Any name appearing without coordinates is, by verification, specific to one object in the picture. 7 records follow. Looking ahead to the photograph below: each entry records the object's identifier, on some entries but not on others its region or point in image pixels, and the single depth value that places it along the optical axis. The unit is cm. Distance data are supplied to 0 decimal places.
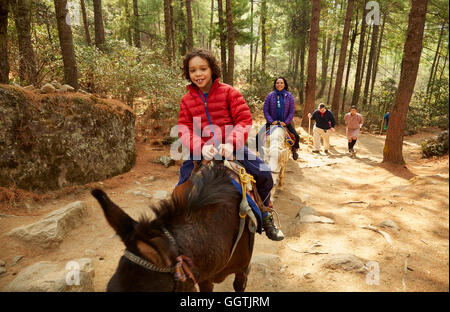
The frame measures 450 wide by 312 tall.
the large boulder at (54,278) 278
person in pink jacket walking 1178
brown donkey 133
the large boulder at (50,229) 399
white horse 642
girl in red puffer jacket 287
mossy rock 503
